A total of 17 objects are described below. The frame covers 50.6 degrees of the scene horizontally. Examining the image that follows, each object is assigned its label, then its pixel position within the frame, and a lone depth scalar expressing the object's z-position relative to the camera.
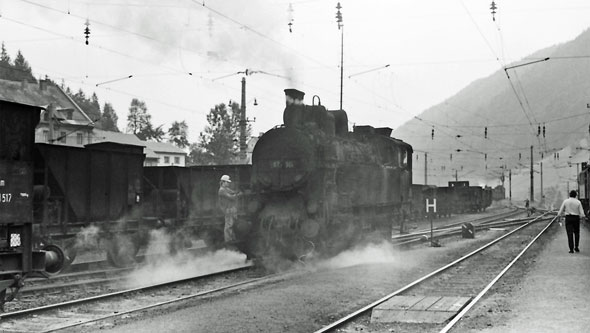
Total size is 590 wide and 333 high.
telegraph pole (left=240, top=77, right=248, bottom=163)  30.23
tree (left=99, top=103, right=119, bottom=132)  94.06
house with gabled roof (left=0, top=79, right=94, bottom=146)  51.56
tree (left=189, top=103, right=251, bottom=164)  82.69
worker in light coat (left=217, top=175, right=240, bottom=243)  14.82
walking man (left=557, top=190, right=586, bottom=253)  17.06
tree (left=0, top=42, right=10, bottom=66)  97.47
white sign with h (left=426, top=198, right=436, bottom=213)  19.33
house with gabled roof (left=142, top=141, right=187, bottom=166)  66.64
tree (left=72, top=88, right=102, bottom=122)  97.33
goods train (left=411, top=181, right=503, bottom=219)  43.22
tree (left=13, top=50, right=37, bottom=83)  96.44
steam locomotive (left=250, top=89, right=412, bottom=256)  14.96
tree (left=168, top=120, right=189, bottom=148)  101.19
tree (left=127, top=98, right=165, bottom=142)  99.75
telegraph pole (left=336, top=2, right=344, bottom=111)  29.68
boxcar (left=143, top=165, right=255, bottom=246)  18.03
